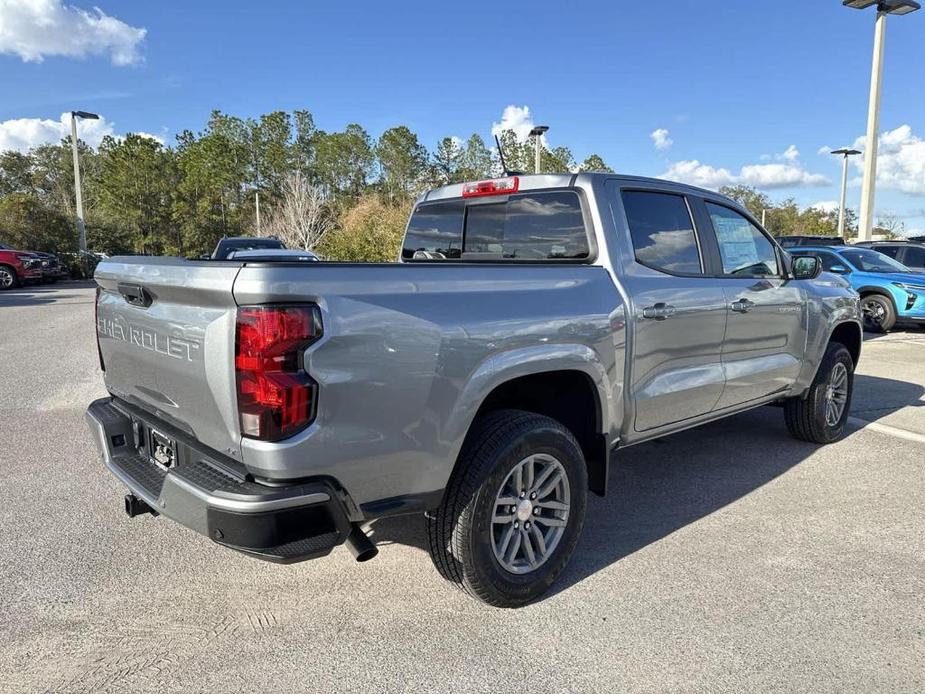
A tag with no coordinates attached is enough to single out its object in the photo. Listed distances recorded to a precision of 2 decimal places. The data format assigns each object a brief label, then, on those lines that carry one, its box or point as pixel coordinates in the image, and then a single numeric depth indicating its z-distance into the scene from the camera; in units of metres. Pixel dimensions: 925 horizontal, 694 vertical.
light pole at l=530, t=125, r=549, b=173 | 22.61
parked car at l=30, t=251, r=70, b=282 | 22.36
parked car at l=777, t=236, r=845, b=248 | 17.31
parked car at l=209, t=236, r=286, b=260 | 16.47
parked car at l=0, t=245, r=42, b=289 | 20.55
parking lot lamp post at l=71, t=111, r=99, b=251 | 25.84
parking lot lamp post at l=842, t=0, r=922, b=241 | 16.67
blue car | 12.13
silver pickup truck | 2.19
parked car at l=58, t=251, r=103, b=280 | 28.38
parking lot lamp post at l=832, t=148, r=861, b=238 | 34.14
